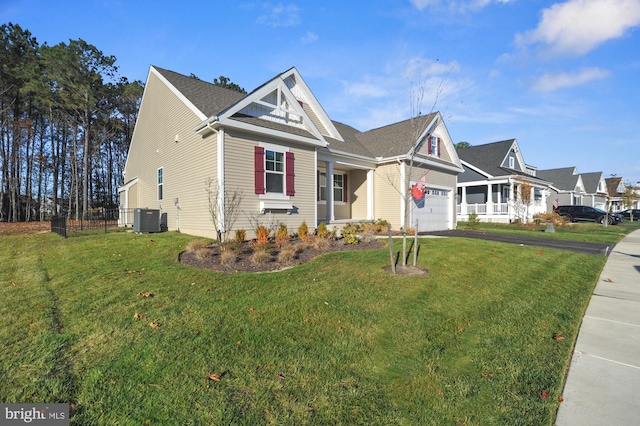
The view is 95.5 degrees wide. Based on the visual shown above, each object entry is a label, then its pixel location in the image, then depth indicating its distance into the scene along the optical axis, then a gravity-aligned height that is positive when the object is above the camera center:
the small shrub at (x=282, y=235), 9.10 -0.65
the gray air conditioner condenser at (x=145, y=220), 11.27 -0.17
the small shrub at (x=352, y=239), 9.35 -0.77
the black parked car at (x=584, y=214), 24.20 +0.03
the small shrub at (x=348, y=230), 10.62 -0.58
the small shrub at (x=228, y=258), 6.73 -0.99
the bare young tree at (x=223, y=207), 9.26 +0.27
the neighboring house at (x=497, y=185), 23.16 +2.54
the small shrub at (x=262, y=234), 8.63 -0.59
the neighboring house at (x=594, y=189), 38.97 +3.56
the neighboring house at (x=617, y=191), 37.22 +3.30
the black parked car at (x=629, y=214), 34.25 +0.04
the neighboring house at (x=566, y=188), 35.24 +3.34
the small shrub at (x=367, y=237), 9.87 -0.76
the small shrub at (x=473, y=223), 17.30 -0.49
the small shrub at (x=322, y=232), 10.18 -0.60
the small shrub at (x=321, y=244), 8.53 -0.85
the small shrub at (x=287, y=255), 7.04 -0.99
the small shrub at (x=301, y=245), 8.14 -0.88
